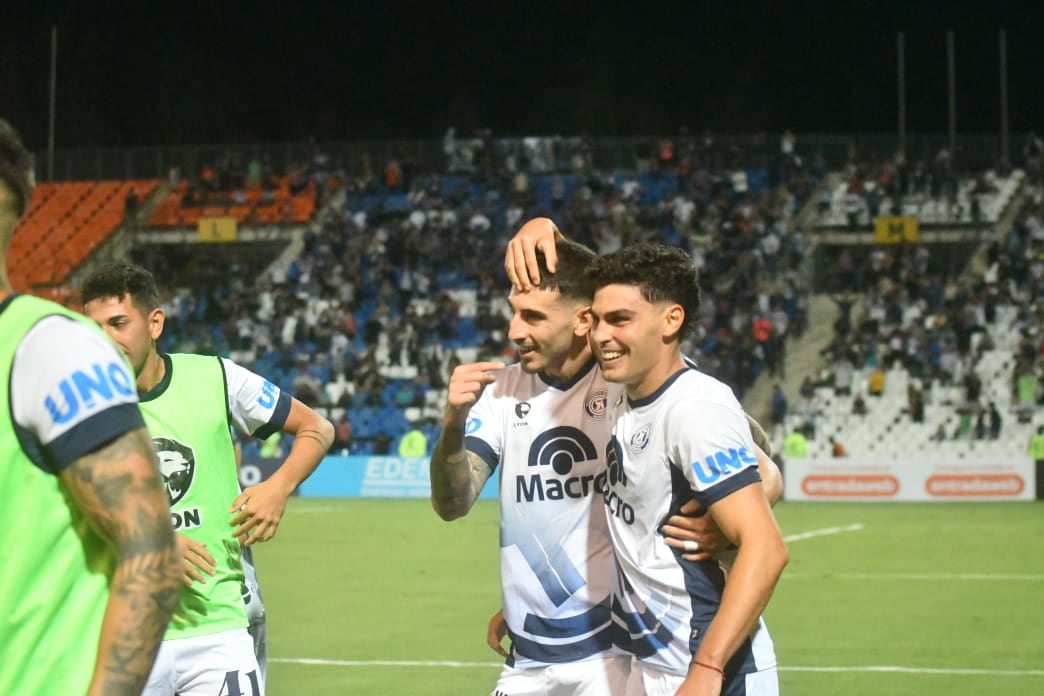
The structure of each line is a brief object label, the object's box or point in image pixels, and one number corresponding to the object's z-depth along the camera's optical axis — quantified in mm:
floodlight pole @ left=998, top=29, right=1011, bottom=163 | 40625
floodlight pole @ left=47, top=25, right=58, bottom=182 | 43094
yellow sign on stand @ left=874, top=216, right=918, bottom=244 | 36438
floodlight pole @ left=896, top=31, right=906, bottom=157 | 38906
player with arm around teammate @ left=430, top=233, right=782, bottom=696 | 5027
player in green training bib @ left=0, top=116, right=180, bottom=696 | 2697
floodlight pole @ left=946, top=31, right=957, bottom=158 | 41781
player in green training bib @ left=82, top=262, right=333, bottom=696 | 5555
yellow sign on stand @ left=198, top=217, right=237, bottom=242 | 40156
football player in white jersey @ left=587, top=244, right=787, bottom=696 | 4238
